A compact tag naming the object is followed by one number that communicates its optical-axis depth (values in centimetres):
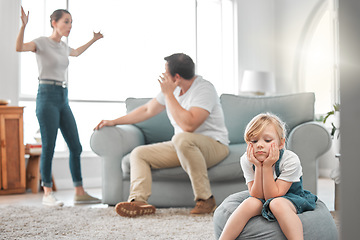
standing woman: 312
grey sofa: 273
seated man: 262
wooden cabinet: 392
